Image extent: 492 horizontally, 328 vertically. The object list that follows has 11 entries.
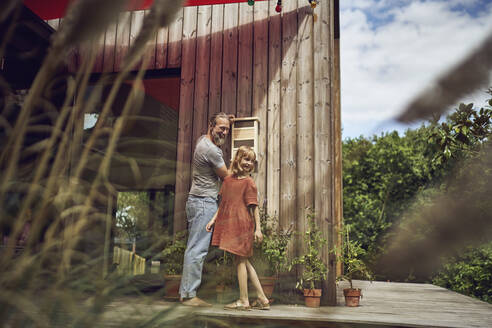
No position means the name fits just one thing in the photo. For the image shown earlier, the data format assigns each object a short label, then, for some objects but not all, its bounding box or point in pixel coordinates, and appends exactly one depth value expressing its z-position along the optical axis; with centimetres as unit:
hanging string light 406
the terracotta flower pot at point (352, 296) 329
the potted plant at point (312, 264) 329
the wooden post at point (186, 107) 406
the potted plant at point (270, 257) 330
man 311
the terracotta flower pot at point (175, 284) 329
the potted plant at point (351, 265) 330
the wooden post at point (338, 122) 579
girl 296
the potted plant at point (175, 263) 336
